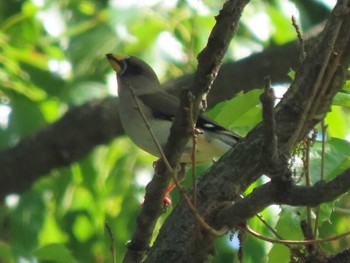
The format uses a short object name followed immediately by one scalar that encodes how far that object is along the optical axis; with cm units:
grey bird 1117
